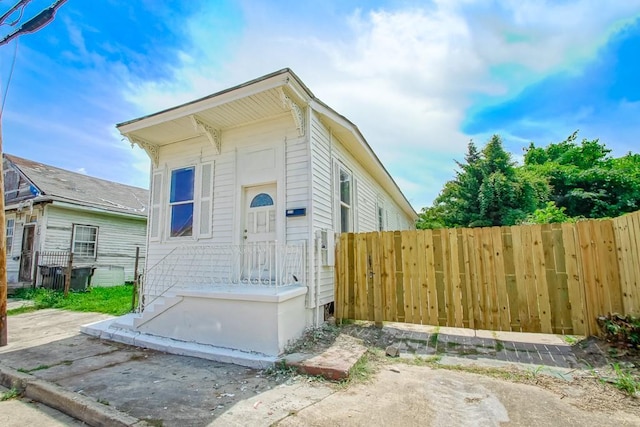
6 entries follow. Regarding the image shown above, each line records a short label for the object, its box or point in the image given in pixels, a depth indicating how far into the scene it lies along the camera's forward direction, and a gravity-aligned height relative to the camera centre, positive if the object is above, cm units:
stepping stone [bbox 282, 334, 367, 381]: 354 -145
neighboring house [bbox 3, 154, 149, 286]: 1172 +124
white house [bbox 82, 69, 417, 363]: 471 +89
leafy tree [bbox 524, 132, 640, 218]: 1927 +418
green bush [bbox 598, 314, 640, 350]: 373 -108
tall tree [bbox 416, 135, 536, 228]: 1550 +310
